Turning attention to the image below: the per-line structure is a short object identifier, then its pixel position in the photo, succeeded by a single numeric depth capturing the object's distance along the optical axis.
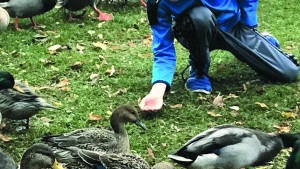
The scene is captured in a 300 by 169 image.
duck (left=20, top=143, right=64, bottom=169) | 3.30
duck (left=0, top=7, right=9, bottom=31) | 7.00
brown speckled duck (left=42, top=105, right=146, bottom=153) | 3.74
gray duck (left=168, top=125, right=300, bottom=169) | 3.51
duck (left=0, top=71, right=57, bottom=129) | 4.30
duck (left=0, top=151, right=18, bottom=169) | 3.24
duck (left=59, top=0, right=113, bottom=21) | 7.78
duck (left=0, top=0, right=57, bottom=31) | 7.34
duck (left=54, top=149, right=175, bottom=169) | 3.40
